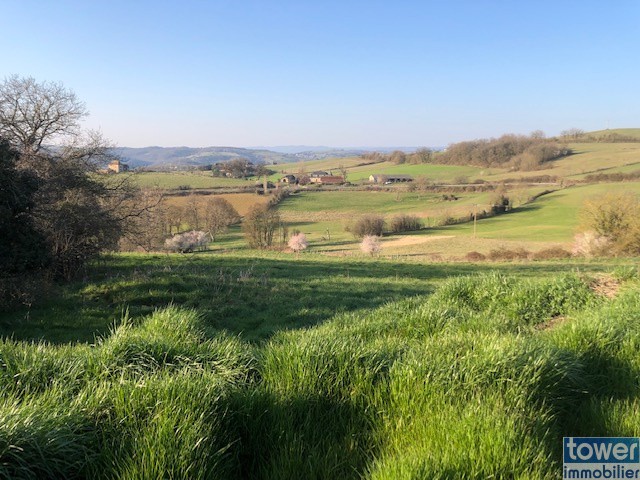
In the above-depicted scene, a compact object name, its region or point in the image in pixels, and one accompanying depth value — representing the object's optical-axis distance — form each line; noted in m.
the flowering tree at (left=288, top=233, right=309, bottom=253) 51.64
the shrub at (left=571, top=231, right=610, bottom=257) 37.31
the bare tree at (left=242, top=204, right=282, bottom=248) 54.28
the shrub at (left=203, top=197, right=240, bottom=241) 65.62
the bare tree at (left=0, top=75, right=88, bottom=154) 17.56
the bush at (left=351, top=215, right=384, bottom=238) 61.94
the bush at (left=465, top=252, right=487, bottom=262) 38.76
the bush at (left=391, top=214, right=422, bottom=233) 64.94
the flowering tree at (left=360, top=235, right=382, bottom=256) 48.92
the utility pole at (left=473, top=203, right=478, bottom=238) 64.28
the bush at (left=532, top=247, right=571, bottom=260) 37.44
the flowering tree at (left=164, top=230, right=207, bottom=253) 49.09
